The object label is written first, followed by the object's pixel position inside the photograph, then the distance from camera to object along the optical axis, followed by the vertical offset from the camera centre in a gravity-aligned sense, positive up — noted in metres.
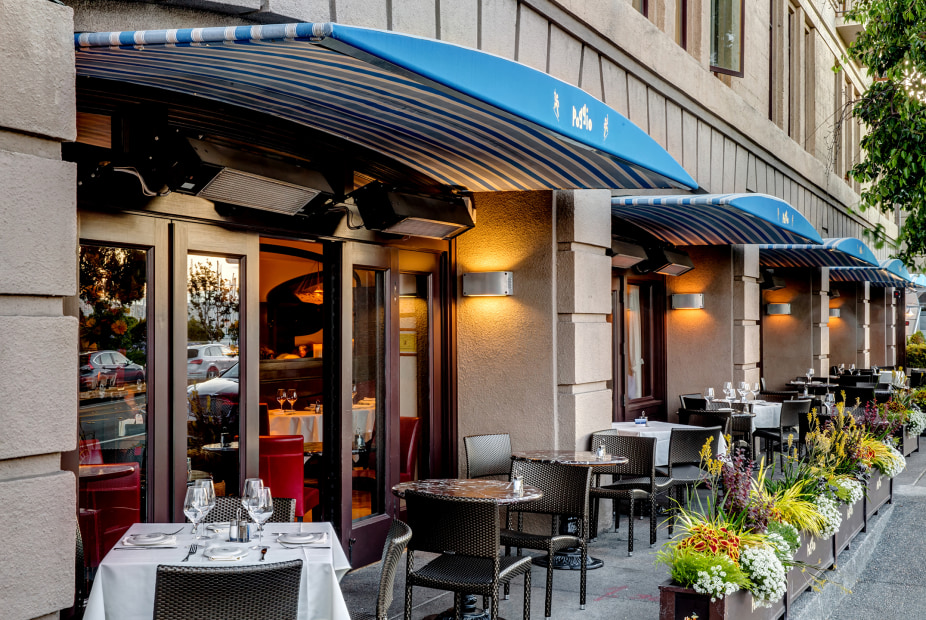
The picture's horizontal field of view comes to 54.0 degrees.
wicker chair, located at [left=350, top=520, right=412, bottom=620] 4.11 -0.99
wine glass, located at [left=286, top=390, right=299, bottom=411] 9.51 -0.57
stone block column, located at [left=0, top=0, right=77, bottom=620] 3.67 +0.16
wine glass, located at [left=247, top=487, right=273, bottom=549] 4.39 -0.79
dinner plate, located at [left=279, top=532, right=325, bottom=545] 4.34 -0.94
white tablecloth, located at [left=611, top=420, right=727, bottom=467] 8.98 -0.91
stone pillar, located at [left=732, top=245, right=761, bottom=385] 12.81 +0.41
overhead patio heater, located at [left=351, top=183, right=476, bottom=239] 6.50 +0.98
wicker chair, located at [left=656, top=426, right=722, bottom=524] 8.14 -0.93
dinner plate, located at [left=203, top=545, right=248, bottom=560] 4.02 -0.94
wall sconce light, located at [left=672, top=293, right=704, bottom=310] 12.63 +0.57
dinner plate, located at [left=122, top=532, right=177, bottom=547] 4.26 -0.93
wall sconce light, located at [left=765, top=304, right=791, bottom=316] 16.73 +0.61
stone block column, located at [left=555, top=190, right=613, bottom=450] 7.87 +0.25
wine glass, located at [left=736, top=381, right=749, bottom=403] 11.46 -0.62
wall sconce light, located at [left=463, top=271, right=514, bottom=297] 7.82 +0.51
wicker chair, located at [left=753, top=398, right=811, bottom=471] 11.33 -0.98
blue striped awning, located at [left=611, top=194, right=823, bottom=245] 8.94 +1.36
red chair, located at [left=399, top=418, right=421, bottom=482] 7.62 -0.87
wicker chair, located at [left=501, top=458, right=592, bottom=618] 5.97 -1.06
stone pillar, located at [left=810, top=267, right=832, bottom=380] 16.70 +0.37
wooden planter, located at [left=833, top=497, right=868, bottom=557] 7.11 -1.53
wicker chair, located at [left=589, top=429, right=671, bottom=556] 7.46 -1.06
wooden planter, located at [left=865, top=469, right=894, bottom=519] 8.55 -1.51
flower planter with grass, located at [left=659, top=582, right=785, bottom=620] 4.58 -1.35
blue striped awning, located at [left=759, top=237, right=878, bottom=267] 12.77 +1.37
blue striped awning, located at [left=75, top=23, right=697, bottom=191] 3.61 +1.26
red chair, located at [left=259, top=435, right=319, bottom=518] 6.91 -0.96
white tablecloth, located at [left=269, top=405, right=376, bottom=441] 8.94 -0.80
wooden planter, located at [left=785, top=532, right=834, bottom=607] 5.75 -1.51
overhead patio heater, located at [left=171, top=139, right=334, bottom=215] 4.96 +0.96
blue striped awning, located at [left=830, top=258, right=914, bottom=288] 17.31 +1.45
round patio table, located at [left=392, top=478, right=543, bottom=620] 5.41 -0.92
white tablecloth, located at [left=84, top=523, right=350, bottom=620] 3.85 -1.03
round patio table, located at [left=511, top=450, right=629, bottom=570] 6.83 -0.90
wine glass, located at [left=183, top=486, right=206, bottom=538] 4.30 -0.76
